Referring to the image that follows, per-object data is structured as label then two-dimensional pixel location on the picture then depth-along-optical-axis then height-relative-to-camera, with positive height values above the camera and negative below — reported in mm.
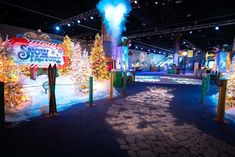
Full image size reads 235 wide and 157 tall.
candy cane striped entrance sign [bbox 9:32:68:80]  6174 +617
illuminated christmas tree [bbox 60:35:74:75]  10270 -123
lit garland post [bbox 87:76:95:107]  6105 -951
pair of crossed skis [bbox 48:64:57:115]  4934 -631
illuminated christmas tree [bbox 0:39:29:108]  5094 -400
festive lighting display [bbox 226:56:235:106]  6175 -830
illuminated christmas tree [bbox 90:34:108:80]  11633 +556
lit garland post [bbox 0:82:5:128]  3859 -1002
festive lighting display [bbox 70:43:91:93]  7672 -135
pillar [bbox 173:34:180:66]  27428 +2961
